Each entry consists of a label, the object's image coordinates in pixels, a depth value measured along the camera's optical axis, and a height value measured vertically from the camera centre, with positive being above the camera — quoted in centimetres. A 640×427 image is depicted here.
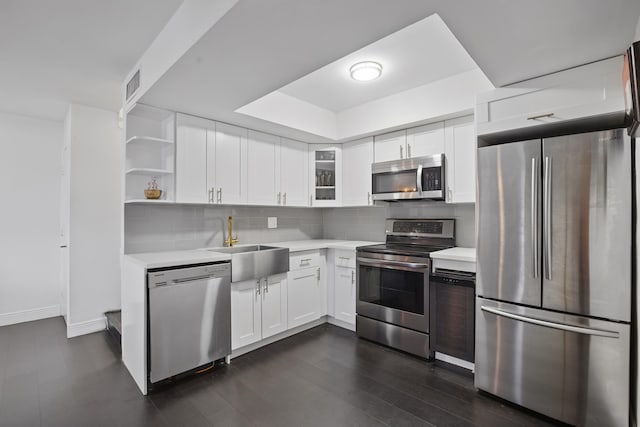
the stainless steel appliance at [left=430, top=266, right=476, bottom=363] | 250 -81
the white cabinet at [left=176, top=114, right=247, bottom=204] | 289 +48
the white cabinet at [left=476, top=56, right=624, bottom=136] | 185 +72
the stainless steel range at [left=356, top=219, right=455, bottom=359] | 279 -69
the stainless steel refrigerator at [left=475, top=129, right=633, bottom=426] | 177 -38
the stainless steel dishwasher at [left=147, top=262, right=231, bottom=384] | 228 -81
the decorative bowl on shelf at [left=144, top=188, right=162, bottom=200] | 279 +15
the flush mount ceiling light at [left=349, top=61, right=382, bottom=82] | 256 +116
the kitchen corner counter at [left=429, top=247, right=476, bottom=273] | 251 -39
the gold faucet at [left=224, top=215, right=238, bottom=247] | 343 -29
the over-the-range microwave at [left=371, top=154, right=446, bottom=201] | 307 +34
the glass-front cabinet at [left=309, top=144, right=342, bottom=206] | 394 +46
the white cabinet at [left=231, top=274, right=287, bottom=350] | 279 -90
